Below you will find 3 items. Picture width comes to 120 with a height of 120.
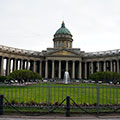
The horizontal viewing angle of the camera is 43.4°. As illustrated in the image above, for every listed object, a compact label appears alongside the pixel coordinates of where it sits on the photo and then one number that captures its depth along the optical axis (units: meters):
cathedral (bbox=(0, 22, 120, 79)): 69.28
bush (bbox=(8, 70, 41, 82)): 35.84
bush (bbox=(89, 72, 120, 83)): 44.91
